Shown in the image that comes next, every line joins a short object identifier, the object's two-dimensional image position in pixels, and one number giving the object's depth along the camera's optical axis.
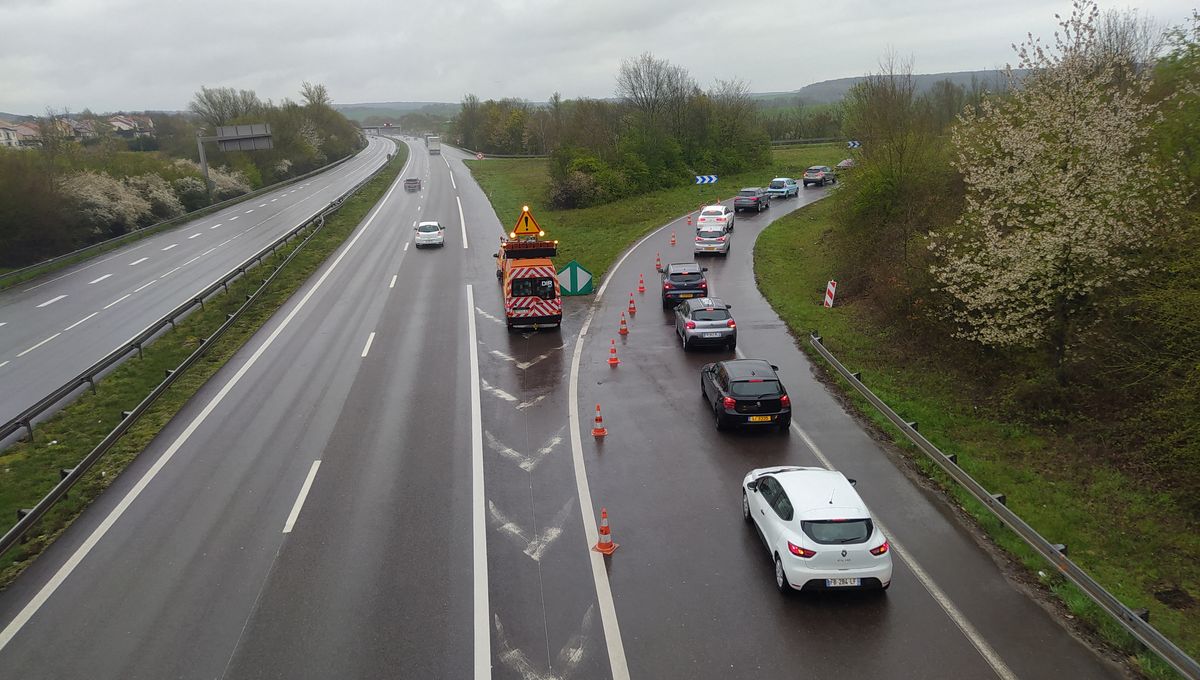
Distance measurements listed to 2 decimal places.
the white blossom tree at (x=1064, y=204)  14.30
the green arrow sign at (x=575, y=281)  28.14
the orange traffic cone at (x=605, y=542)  11.12
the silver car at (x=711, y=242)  34.72
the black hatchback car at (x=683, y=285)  25.30
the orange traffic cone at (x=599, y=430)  15.48
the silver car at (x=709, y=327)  20.75
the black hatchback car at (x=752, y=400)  15.16
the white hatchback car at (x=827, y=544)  9.74
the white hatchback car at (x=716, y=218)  36.50
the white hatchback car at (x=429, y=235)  38.88
